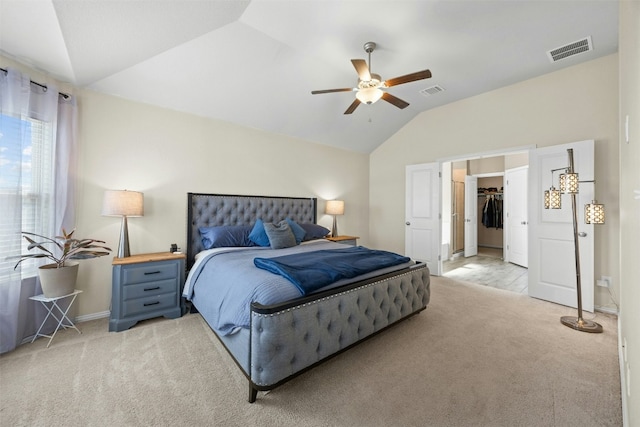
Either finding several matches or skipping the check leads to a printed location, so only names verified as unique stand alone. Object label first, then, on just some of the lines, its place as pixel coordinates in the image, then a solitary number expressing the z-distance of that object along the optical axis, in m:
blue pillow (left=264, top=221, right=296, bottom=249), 3.39
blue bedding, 1.76
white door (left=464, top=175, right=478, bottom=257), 6.60
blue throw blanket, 1.93
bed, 1.61
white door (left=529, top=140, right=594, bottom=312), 3.09
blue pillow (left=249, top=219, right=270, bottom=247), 3.47
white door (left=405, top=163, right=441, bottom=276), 4.73
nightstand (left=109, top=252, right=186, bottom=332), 2.56
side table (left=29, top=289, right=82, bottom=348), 2.29
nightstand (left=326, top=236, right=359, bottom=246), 4.69
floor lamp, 2.61
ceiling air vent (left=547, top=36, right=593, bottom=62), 2.87
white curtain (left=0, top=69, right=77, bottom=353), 2.12
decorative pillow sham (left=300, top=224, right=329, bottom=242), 4.14
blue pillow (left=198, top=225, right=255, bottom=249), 3.29
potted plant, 2.25
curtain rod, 2.31
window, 2.12
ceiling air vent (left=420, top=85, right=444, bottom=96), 3.94
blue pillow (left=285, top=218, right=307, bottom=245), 3.76
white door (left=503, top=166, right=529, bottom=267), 5.47
